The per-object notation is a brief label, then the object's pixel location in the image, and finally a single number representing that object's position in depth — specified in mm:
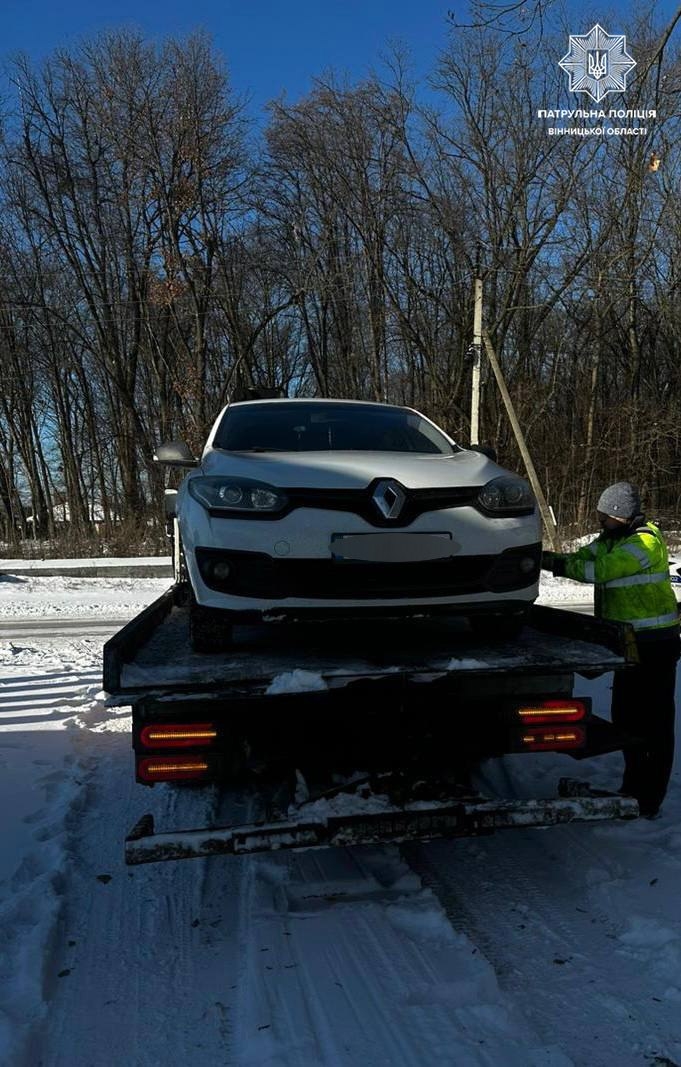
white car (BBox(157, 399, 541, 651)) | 3158
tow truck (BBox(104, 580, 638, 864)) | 2840
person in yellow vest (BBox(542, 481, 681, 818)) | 3924
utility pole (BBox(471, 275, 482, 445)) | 18016
